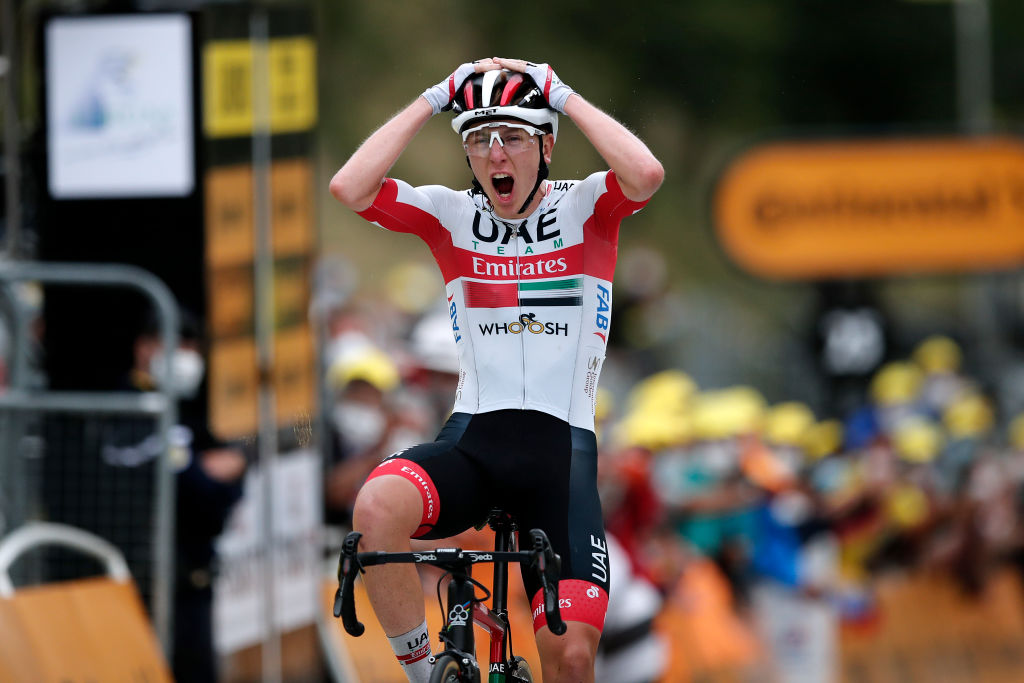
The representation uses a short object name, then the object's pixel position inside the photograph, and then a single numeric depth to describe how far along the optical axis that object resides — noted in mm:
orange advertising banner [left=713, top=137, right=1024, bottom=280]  36937
